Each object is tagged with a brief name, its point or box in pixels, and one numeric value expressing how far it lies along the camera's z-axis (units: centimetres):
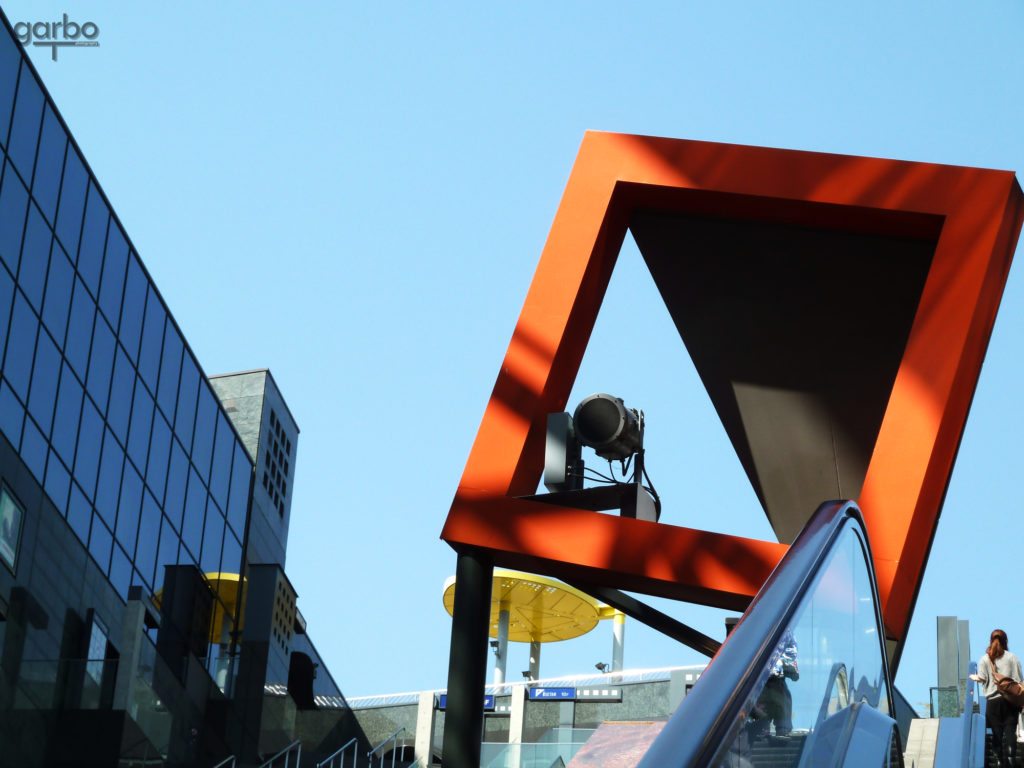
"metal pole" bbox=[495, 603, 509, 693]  4625
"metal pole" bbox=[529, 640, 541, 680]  5278
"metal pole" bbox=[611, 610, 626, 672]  5134
